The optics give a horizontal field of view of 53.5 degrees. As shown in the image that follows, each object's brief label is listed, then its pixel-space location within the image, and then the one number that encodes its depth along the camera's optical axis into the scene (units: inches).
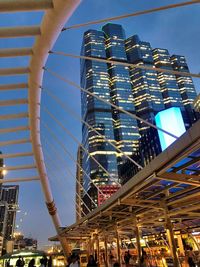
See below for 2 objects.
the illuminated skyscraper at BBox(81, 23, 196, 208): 4500.9
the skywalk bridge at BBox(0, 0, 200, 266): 211.4
